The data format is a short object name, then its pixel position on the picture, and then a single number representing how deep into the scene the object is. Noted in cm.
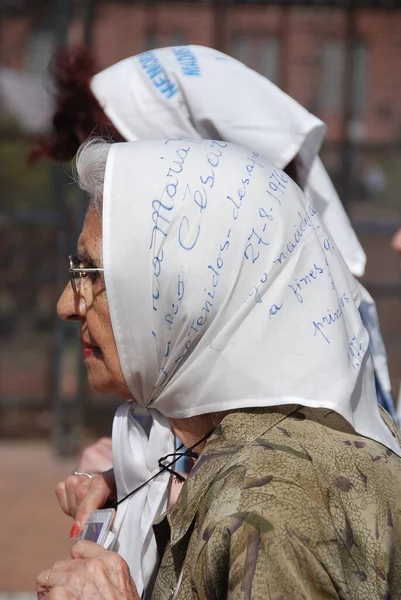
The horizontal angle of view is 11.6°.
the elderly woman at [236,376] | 136
